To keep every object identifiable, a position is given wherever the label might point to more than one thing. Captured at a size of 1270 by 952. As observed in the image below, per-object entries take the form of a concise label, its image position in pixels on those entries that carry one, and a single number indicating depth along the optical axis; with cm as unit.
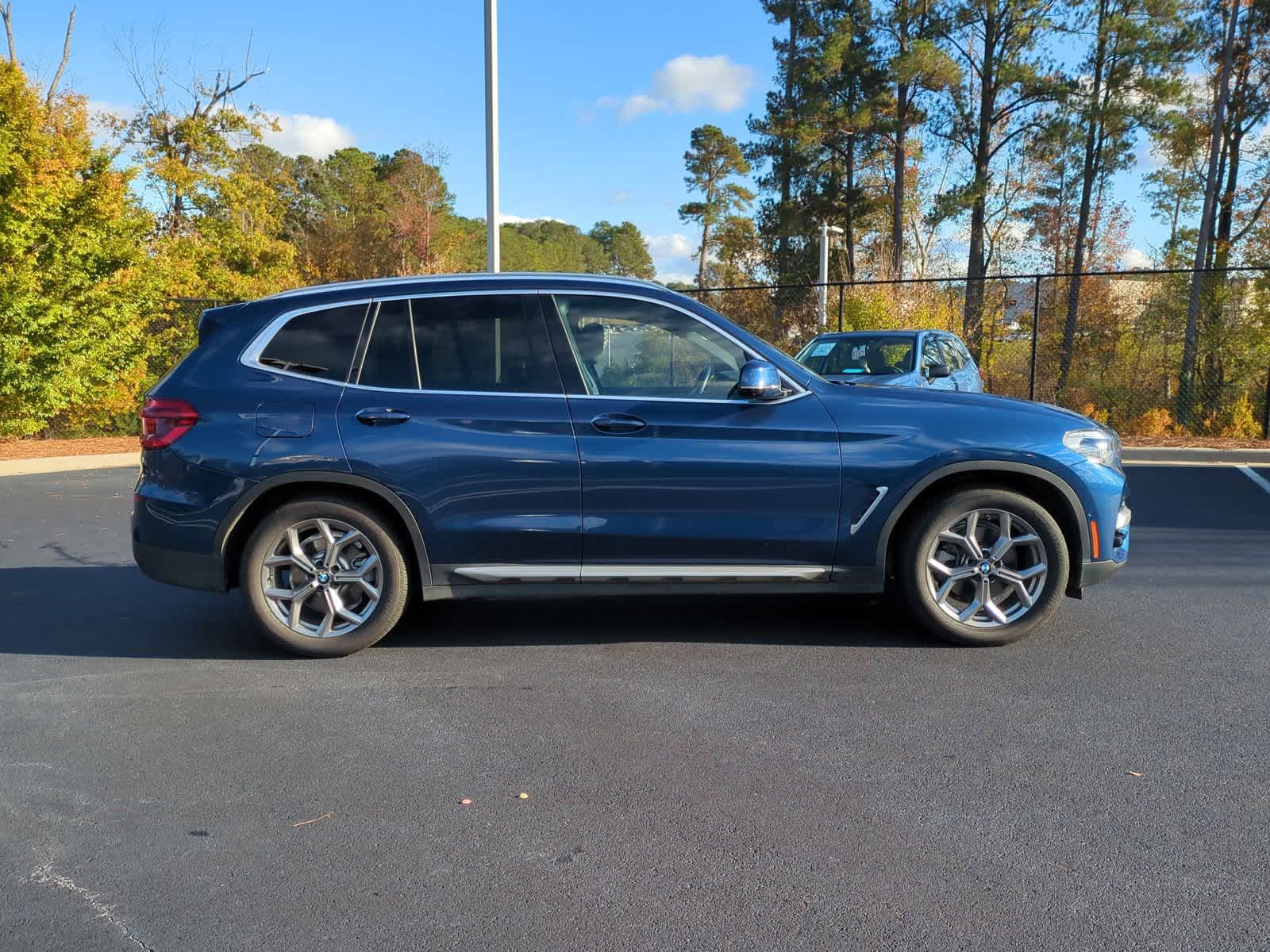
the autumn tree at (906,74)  3031
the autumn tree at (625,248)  14738
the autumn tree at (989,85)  3109
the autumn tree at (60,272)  1367
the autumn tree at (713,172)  6938
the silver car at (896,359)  1098
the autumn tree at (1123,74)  2856
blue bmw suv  477
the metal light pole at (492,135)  1206
